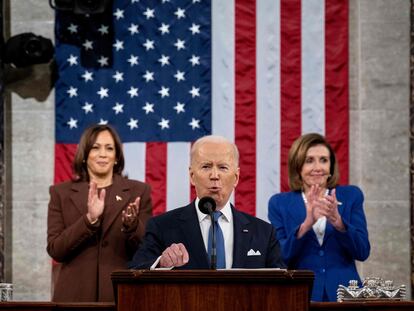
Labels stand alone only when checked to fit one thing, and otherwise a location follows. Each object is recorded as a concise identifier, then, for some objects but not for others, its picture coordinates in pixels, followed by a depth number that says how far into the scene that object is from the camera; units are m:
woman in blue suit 10.29
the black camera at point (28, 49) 13.93
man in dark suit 8.27
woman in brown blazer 10.55
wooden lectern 6.73
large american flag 14.04
